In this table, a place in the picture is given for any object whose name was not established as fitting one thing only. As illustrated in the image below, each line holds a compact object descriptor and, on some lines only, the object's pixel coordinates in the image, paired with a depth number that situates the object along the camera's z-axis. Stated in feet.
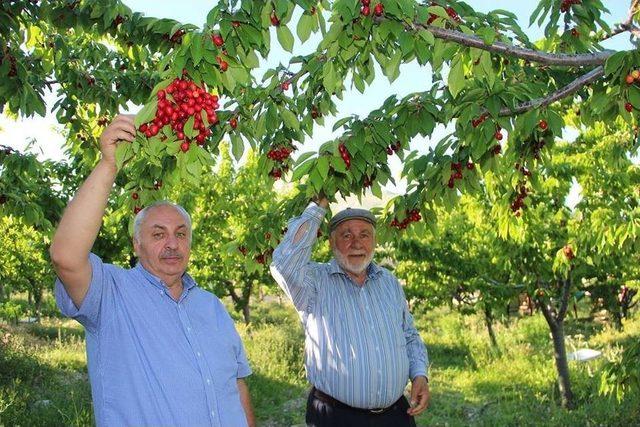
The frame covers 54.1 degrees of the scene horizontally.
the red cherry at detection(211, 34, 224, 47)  6.21
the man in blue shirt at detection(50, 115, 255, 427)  6.68
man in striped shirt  11.11
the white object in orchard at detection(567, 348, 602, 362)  39.42
